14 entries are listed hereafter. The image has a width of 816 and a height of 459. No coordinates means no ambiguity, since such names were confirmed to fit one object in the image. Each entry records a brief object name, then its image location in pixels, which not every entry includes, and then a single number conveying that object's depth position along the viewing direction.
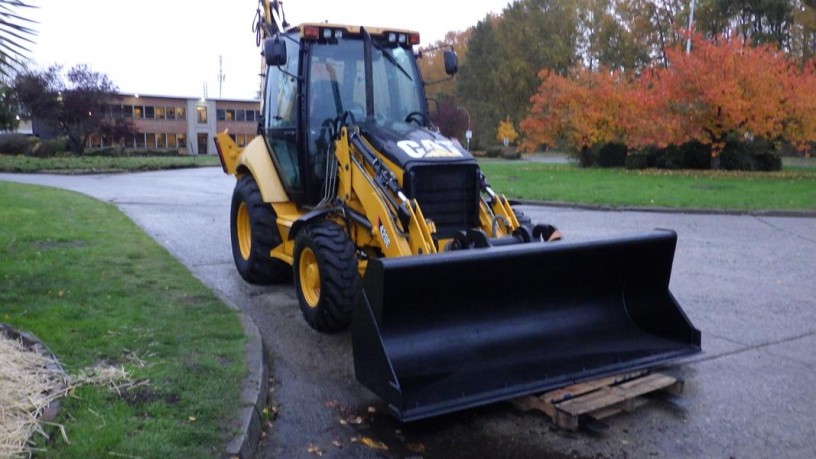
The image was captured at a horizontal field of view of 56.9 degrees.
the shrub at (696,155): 28.44
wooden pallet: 4.84
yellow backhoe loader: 5.03
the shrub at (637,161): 30.50
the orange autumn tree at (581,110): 29.45
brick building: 64.31
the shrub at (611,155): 32.84
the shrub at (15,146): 45.44
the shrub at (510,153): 49.25
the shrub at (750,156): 27.75
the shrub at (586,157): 33.75
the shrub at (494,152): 51.56
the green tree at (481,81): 58.31
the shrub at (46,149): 44.25
